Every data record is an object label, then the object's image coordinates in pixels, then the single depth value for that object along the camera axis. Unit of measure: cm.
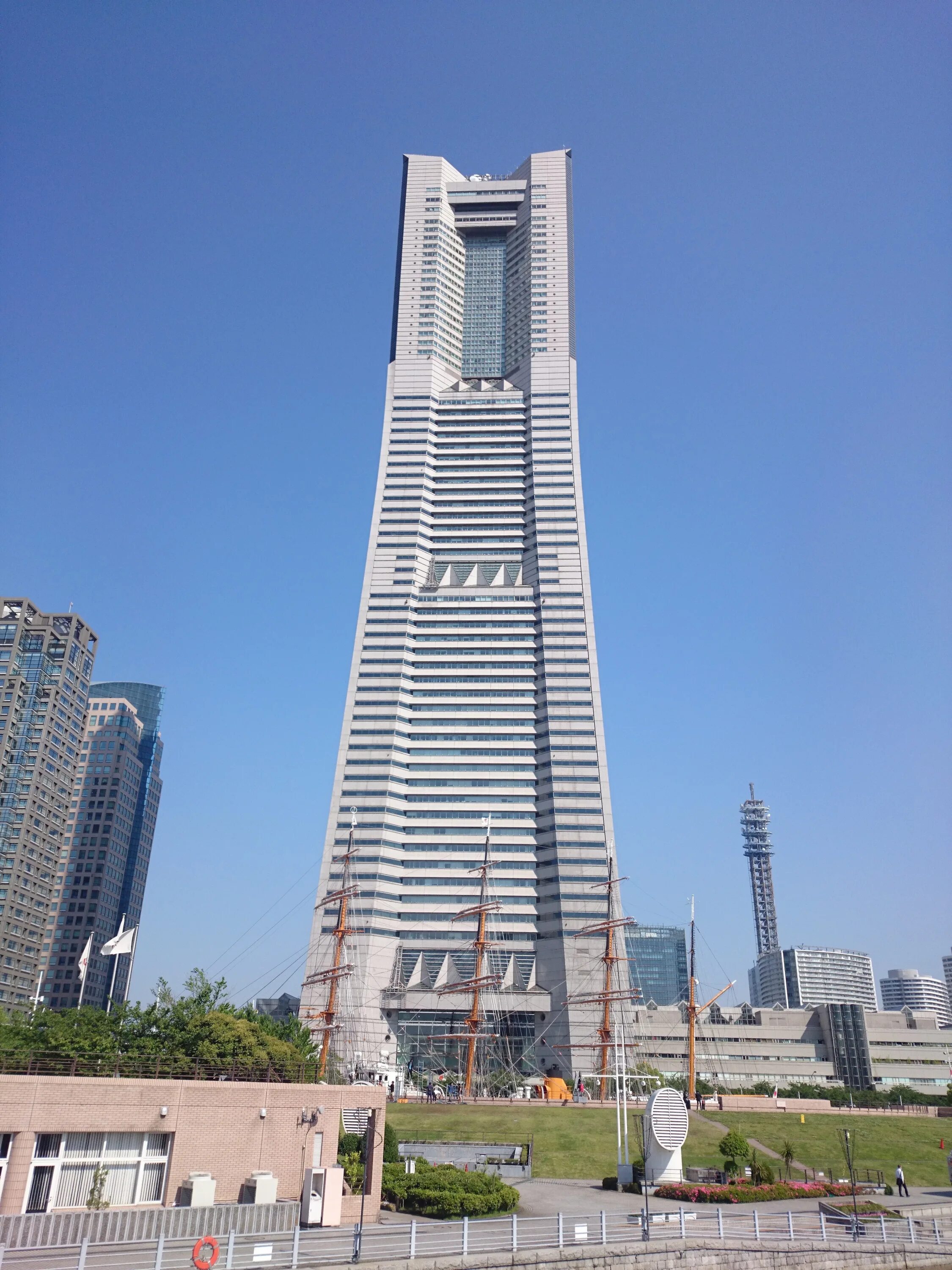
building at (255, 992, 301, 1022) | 16238
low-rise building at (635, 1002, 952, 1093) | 13675
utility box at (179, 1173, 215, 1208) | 2736
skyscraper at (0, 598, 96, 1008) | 13688
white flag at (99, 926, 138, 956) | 5272
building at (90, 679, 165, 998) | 18400
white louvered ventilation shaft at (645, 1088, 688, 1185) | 3800
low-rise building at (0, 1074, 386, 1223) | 2614
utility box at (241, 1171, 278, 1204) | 2859
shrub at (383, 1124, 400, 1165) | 4012
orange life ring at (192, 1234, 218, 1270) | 2100
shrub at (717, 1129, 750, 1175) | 4297
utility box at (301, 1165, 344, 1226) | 2916
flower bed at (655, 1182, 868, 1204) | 3700
